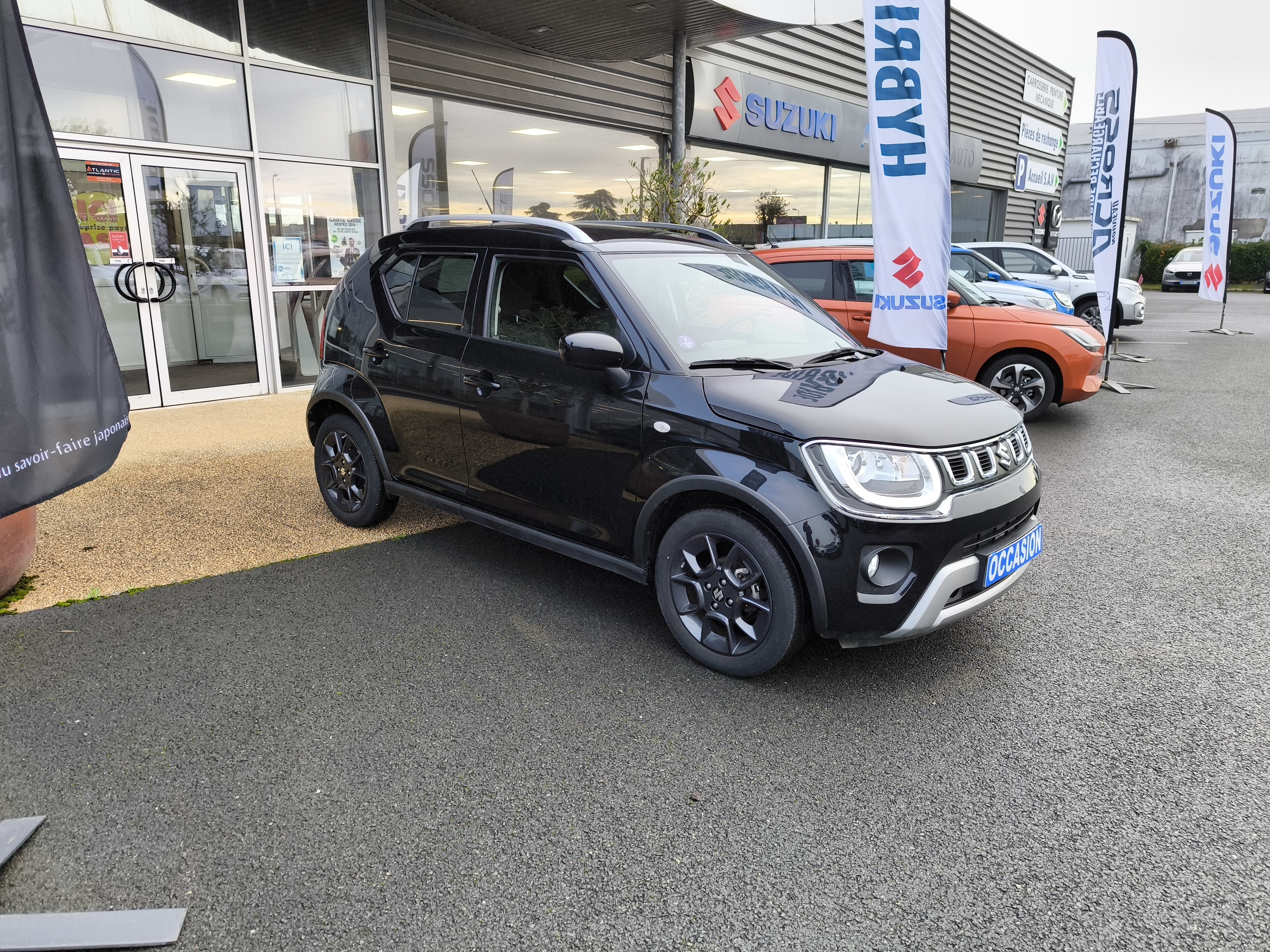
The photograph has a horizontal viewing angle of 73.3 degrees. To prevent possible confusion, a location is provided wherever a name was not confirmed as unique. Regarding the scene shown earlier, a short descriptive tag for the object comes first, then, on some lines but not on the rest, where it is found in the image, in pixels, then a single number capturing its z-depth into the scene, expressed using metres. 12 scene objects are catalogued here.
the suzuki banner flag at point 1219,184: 15.77
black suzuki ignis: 3.12
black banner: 2.42
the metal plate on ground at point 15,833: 2.42
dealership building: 8.08
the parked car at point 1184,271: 34.34
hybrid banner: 6.14
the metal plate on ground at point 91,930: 2.11
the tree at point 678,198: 10.32
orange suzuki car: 8.09
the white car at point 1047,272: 14.19
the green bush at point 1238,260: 38.72
